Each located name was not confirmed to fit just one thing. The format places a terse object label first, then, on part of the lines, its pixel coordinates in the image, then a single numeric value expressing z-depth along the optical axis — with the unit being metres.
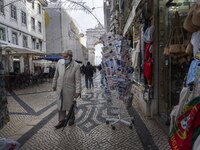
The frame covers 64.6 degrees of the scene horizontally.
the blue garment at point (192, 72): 1.86
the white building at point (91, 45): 32.71
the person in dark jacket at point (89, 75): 10.21
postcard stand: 3.92
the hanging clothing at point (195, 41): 2.05
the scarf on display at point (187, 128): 1.39
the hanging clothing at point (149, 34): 4.24
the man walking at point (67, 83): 3.90
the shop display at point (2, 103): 2.49
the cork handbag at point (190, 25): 1.96
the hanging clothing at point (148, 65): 4.28
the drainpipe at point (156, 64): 4.17
